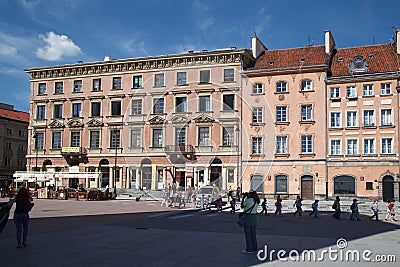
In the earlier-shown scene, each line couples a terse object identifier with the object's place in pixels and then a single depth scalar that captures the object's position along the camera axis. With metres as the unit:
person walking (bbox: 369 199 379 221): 25.45
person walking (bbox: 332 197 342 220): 26.70
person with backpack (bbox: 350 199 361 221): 25.62
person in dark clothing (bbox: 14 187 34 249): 12.40
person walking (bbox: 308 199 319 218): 27.05
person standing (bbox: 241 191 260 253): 11.75
